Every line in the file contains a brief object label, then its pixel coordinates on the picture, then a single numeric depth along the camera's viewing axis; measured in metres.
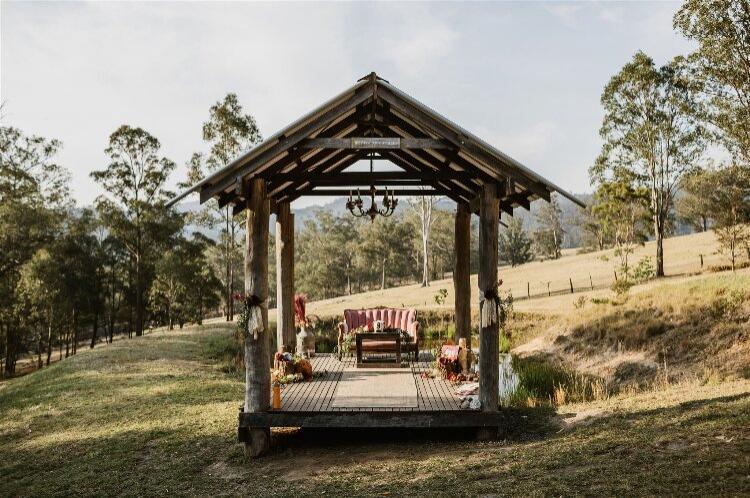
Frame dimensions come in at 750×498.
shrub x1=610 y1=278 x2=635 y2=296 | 22.59
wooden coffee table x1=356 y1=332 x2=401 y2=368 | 11.15
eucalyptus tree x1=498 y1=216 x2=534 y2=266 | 73.44
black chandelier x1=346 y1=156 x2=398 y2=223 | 10.06
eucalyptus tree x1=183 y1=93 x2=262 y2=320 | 26.02
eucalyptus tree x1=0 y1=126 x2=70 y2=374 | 22.47
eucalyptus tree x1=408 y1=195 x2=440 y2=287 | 40.61
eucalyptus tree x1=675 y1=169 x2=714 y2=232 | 27.35
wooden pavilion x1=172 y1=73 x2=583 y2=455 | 7.36
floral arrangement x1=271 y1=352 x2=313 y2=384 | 9.88
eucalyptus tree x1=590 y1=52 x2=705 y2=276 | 27.02
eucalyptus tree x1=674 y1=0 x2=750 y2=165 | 19.53
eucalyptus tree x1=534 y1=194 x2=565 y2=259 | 80.75
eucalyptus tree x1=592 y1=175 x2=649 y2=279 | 28.91
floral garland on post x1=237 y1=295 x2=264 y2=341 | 7.30
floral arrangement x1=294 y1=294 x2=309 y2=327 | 12.14
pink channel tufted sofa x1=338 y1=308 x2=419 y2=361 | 12.46
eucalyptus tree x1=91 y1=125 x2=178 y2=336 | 27.83
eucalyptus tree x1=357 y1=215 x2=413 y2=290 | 62.44
